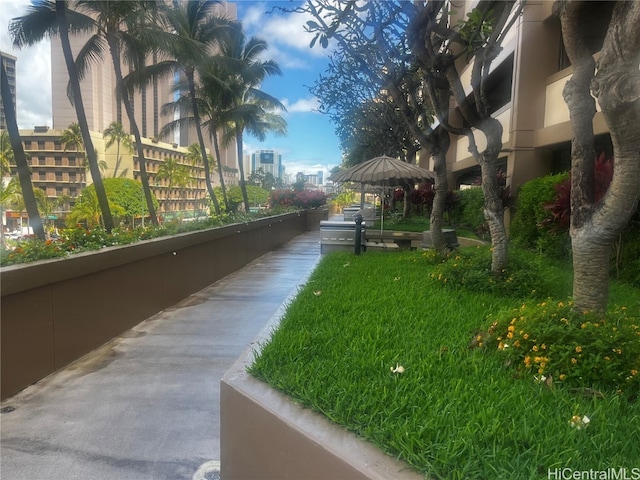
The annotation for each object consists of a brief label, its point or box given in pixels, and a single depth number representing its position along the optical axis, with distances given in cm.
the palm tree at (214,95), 2270
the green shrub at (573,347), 283
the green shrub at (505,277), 554
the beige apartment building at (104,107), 5319
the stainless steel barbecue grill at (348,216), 2791
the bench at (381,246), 1148
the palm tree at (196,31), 1835
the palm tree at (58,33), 1062
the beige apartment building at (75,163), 7162
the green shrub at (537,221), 847
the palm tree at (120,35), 1325
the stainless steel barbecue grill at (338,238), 1203
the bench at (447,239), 1063
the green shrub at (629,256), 654
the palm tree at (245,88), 2461
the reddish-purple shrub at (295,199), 3114
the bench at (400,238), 1235
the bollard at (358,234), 1059
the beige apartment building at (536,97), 1096
